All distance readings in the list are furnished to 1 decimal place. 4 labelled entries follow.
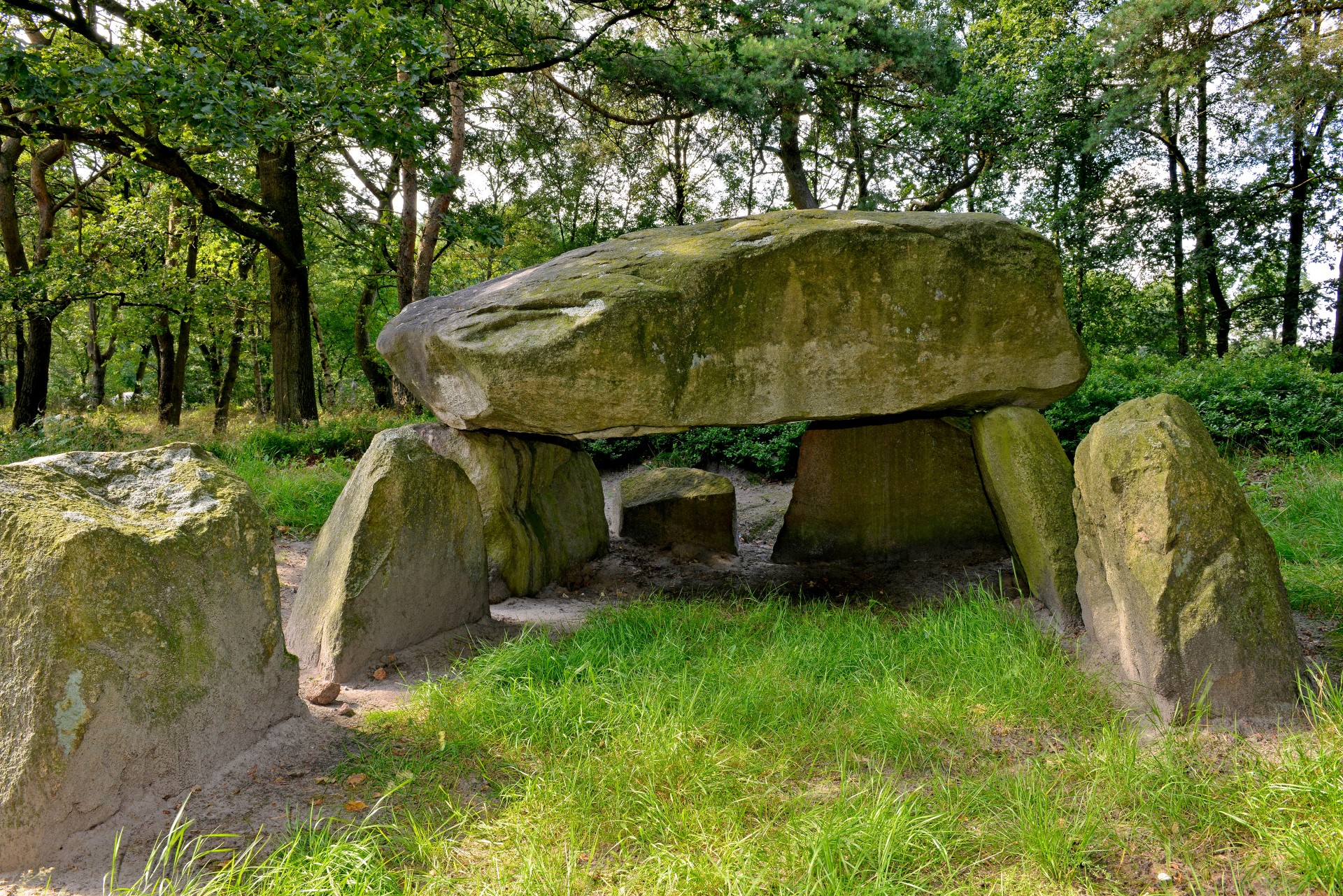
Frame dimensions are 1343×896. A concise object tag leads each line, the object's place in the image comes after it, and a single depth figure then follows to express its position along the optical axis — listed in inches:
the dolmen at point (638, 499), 100.7
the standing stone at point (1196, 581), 121.7
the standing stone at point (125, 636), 93.4
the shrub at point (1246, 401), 271.9
